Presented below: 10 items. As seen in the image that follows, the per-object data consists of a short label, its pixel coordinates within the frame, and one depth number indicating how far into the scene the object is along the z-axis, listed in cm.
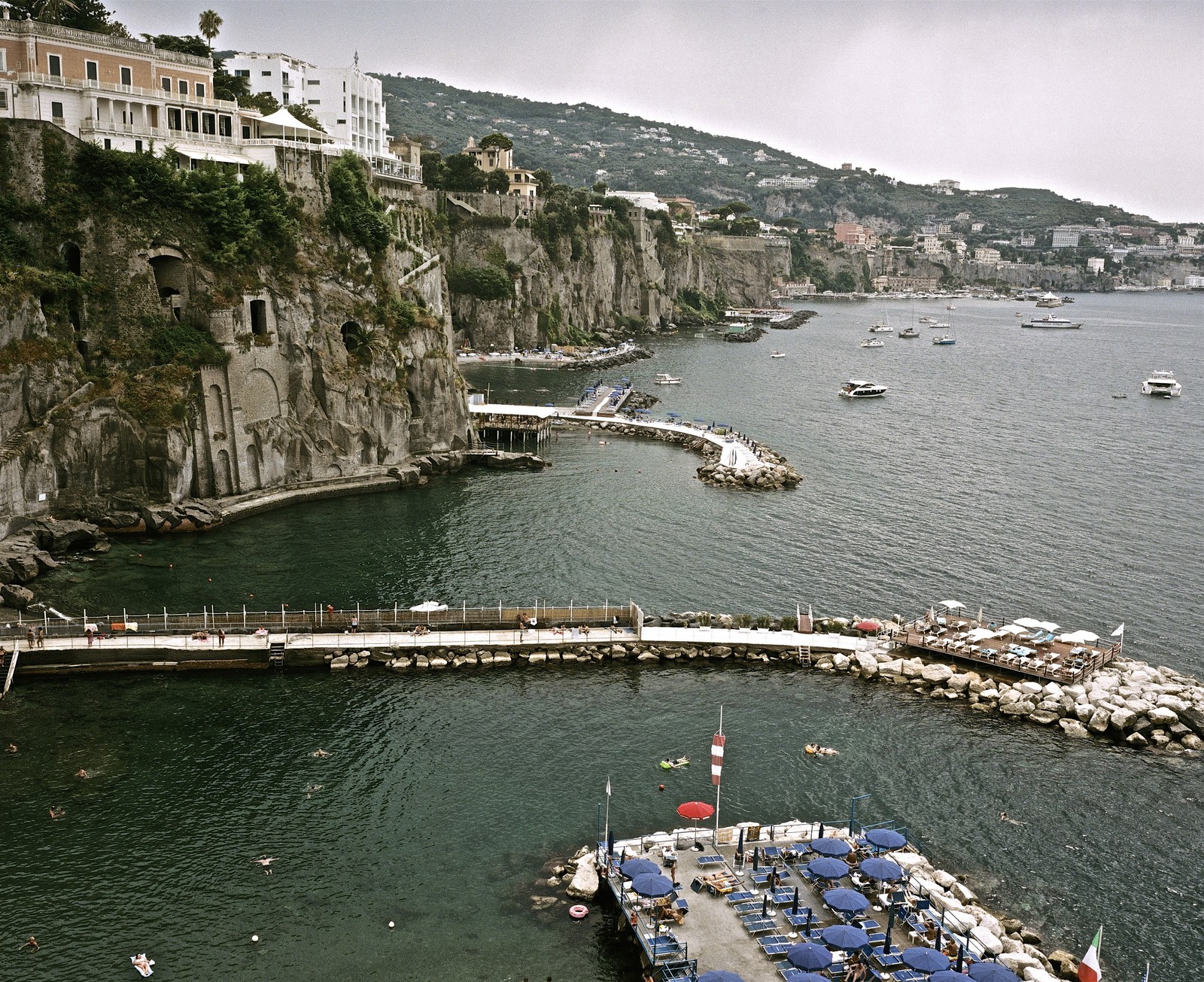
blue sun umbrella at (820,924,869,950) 3130
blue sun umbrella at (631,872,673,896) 3356
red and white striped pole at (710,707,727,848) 3881
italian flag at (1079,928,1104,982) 2938
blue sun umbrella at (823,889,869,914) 3291
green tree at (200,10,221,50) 9962
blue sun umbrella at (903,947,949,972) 3077
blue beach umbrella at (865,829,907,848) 3703
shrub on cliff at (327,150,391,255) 8412
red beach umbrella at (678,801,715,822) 3838
